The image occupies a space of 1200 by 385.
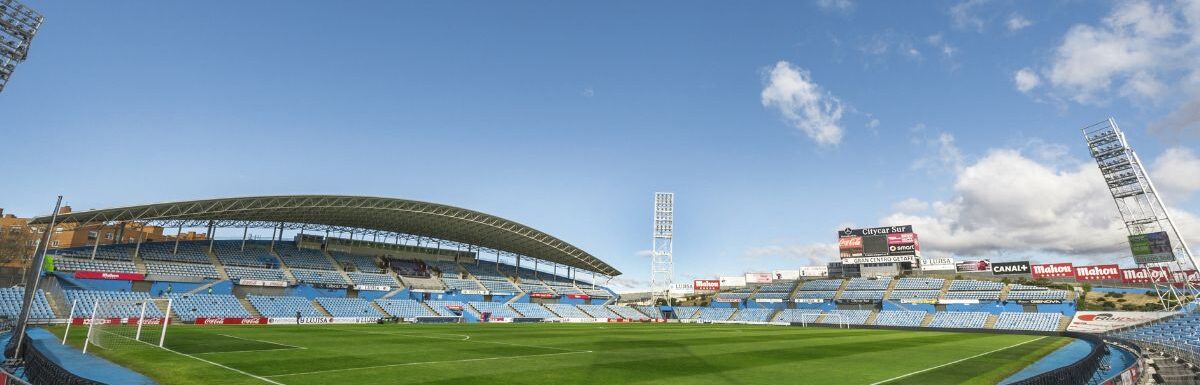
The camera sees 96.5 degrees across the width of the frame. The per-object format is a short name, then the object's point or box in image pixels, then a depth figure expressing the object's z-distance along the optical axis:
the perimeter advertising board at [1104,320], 48.22
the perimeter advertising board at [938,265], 86.31
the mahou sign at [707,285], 104.00
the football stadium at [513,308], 18.64
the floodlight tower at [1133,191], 41.00
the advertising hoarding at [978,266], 83.50
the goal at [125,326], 22.73
